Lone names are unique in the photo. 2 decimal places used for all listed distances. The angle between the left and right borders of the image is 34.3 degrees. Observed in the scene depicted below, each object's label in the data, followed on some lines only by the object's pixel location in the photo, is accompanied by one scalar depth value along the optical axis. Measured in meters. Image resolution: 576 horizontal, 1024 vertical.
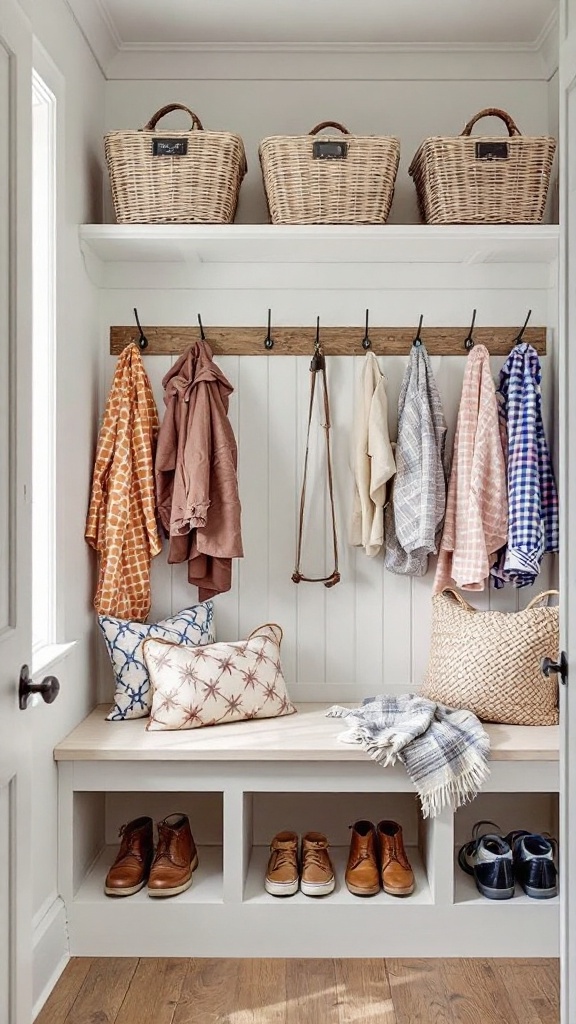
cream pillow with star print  2.62
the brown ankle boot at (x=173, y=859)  2.52
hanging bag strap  2.95
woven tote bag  2.65
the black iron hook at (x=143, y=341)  2.98
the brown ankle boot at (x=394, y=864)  2.51
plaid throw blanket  2.42
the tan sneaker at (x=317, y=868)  2.51
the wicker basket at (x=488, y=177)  2.64
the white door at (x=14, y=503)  1.47
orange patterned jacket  2.79
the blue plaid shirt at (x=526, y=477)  2.78
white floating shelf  2.68
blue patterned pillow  2.73
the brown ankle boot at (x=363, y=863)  2.52
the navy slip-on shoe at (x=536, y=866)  2.52
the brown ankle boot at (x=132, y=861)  2.52
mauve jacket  2.78
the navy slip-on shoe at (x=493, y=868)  2.51
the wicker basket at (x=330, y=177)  2.62
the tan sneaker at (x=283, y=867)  2.51
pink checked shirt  2.79
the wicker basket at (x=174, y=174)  2.62
